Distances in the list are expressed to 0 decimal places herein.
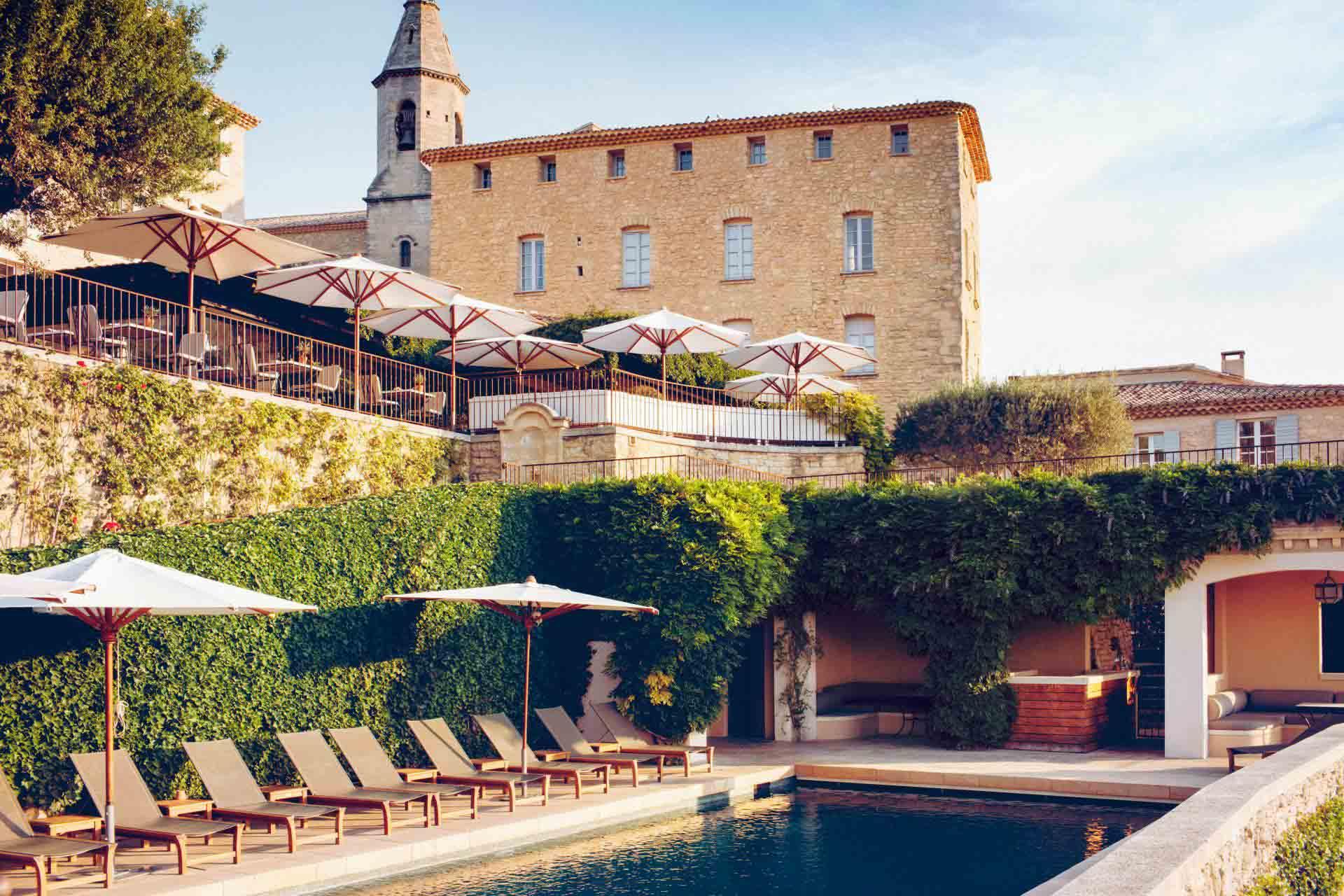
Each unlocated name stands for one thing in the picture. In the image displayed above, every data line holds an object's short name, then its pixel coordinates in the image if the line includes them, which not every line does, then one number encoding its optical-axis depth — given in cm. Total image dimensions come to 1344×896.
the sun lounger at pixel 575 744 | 1491
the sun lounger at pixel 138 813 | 995
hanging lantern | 1912
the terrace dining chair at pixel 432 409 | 2188
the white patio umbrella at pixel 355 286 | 1980
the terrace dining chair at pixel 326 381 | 1931
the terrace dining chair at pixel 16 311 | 1484
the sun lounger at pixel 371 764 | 1277
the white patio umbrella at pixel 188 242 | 1627
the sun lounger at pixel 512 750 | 1441
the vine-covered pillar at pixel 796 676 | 1959
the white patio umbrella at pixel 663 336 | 2362
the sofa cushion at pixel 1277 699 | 1970
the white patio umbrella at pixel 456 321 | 2209
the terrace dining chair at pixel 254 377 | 1793
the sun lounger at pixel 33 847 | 891
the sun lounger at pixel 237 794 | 1086
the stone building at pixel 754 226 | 3198
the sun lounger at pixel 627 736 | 1570
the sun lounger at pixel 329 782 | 1179
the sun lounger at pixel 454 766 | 1316
